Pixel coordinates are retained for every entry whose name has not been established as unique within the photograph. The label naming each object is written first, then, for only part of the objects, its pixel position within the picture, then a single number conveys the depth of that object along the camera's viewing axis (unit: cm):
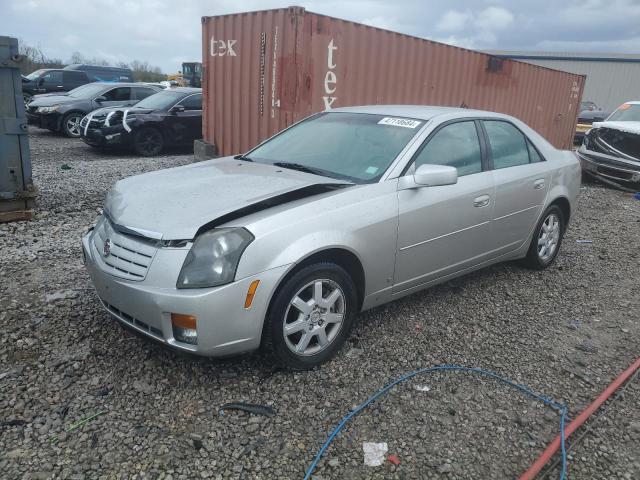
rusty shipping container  717
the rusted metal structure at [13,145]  531
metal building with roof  3525
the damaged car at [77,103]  1311
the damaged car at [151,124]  1065
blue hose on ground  244
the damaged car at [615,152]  966
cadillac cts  269
